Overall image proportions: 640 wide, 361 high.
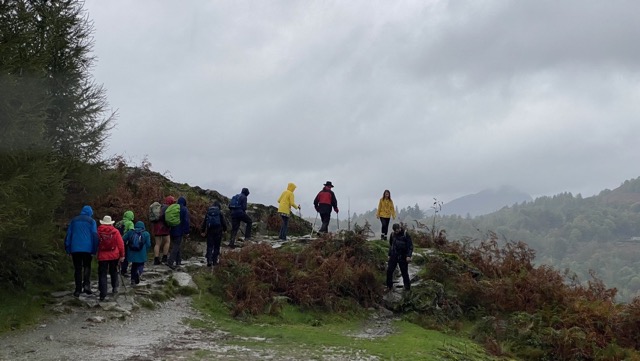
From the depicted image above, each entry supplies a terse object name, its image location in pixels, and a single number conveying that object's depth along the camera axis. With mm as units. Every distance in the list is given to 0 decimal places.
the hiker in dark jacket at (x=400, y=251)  16344
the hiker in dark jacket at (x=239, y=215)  19864
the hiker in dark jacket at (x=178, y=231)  16609
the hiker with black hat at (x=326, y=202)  22547
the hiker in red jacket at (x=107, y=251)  13016
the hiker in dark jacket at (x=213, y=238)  16922
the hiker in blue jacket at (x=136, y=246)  14445
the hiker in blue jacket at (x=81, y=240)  12859
